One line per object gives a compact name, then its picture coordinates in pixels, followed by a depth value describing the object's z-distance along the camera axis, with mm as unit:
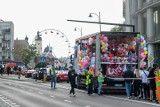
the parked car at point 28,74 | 63375
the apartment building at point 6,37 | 142750
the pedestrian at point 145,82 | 20891
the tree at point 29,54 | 105062
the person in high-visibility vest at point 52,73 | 30712
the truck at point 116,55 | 25250
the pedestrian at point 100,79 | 24609
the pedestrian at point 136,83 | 22125
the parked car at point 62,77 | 43000
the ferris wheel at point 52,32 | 68938
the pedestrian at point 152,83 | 19656
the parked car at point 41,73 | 46819
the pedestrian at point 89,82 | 24645
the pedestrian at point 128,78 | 22422
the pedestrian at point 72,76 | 23609
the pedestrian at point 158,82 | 18688
